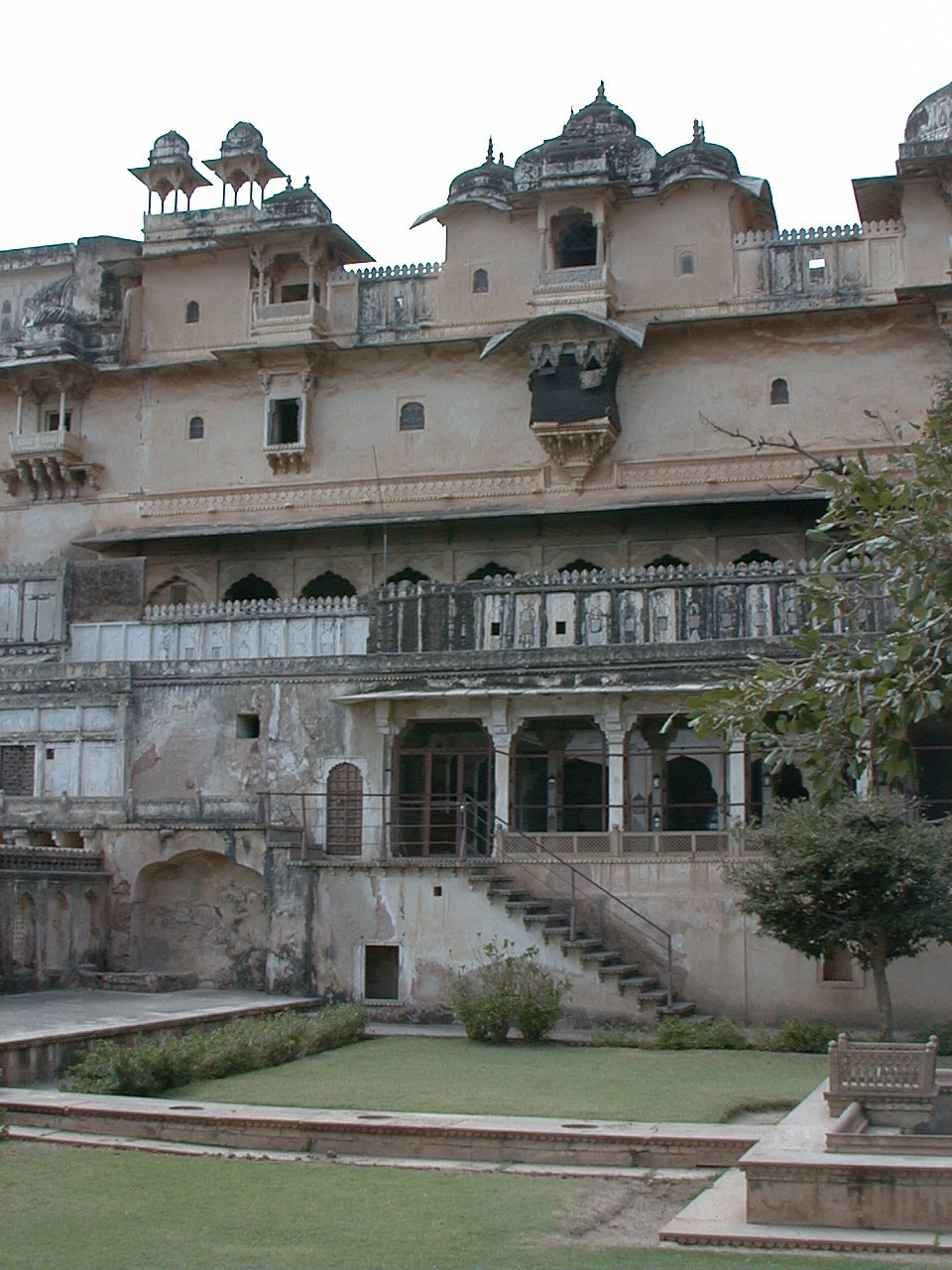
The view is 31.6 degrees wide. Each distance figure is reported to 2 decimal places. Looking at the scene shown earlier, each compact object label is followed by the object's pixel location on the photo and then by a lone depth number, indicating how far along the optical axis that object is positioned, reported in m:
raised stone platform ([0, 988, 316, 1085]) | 17.17
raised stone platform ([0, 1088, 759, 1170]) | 13.47
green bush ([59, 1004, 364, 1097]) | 16.50
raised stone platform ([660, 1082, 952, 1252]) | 10.41
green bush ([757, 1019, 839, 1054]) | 20.48
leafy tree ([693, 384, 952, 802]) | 10.86
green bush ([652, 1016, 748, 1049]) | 20.69
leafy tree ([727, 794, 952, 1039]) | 19.73
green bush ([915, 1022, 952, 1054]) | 19.89
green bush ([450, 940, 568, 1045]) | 21.16
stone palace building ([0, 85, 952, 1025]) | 24.62
